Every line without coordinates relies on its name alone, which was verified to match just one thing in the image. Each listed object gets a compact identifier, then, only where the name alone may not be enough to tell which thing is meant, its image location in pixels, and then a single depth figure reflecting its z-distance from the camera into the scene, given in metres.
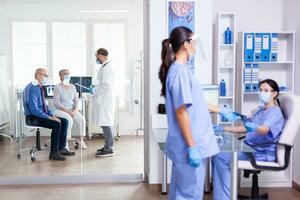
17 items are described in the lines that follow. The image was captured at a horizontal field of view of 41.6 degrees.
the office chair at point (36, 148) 4.53
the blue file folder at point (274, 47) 4.18
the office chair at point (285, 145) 3.24
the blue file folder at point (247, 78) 4.18
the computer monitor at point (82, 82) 4.47
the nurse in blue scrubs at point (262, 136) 3.29
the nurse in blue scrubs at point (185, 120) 2.43
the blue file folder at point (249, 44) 4.14
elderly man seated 4.47
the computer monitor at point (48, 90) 4.49
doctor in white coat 4.48
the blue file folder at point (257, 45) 4.14
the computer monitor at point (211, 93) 3.76
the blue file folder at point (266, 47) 4.15
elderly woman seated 4.47
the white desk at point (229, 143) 2.77
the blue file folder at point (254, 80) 4.18
